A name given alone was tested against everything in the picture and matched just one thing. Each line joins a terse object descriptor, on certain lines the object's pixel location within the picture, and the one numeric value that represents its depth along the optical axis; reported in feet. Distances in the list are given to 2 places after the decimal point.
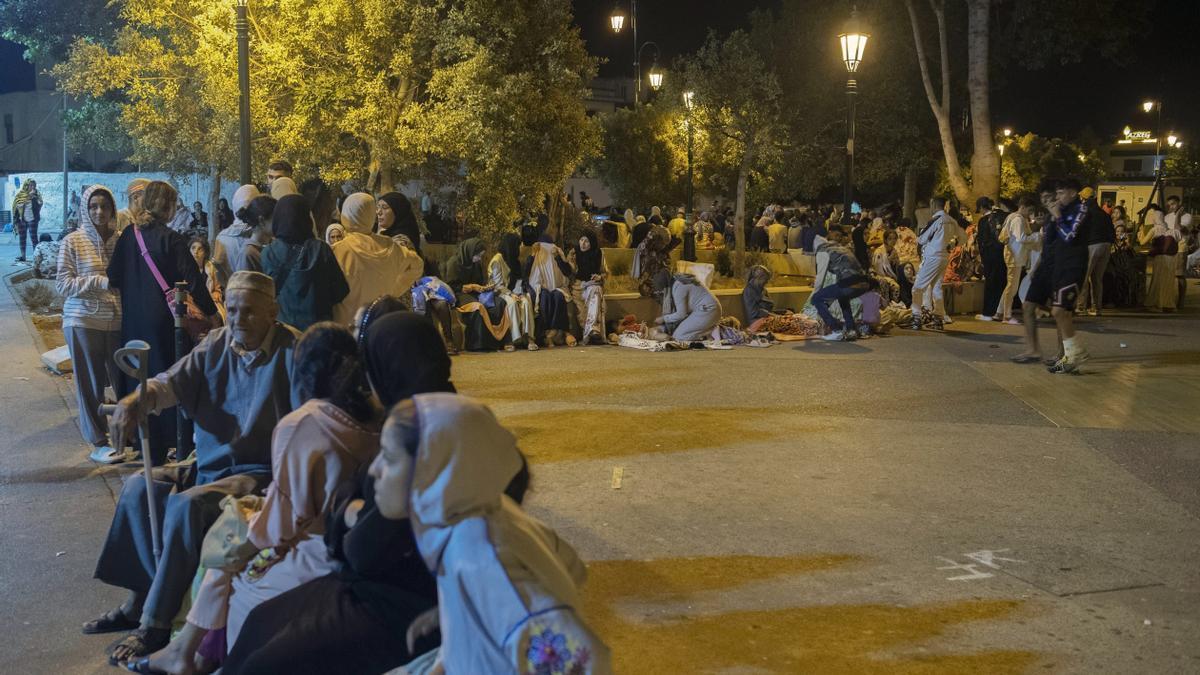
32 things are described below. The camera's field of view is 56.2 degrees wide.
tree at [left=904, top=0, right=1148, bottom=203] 72.64
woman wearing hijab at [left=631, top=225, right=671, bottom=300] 47.16
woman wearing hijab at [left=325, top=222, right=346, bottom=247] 28.43
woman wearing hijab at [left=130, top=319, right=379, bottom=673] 11.81
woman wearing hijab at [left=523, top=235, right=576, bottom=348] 44.27
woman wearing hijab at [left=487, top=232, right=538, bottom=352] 43.01
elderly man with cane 14.35
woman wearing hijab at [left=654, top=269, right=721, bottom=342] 44.55
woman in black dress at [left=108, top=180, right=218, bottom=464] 22.56
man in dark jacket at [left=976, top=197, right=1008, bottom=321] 54.73
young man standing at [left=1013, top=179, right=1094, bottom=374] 37.68
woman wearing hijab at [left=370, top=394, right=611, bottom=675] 8.25
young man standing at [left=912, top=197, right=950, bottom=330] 50.60
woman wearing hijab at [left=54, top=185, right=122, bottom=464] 24.84
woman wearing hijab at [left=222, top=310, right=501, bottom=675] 10.28
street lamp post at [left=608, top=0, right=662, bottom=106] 84.79
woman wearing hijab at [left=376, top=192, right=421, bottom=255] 26.53
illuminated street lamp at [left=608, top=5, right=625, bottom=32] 90.02
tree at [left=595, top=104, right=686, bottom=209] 103.14
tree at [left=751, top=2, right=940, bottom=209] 81.00
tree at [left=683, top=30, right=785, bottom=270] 74.74
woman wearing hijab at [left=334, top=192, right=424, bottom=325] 23.12
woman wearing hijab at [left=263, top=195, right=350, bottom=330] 20.68
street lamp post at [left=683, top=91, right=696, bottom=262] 72.95
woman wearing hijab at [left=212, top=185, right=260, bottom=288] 23.52
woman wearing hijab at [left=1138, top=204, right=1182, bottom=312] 59.36
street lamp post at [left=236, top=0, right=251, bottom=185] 37.78
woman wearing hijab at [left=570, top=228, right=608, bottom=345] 45.19
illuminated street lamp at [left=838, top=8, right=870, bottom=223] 51.39
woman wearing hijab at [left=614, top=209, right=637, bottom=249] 82.94
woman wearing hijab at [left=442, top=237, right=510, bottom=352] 42.65
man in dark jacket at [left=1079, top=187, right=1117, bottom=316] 41.27
